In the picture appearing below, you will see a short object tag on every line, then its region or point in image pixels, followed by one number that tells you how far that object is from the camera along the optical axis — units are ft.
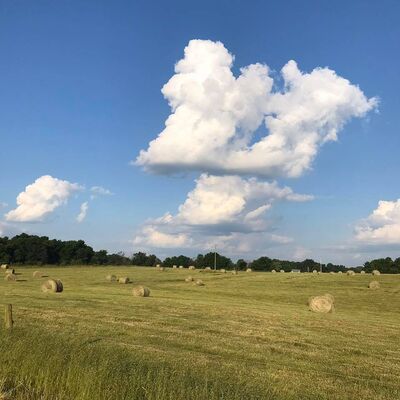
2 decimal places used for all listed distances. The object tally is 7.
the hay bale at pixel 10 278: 184.50
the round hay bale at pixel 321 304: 107.94
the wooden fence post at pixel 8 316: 45.80
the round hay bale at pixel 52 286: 129.13
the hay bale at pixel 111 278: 201.46
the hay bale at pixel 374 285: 168.66
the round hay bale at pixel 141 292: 125.70
